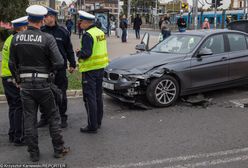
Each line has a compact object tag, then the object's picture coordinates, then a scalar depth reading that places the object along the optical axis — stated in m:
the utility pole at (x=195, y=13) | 22.17
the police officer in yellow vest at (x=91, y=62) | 5.69
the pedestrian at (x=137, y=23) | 27.14
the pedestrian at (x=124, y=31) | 23.84
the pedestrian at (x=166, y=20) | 17.92
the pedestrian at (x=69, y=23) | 28.00
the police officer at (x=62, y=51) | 5.82
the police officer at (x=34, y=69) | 4.47
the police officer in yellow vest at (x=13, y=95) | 5.21
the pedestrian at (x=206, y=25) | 23.97
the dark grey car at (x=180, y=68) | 7.30
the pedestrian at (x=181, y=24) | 20.20
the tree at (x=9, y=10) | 19.14
